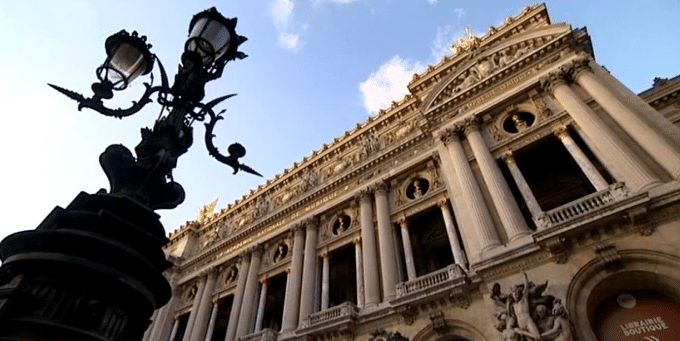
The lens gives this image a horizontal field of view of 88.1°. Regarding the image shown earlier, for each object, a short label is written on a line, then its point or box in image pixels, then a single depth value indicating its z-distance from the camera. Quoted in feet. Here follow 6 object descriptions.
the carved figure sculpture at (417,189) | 52.26
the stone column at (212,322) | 62.78
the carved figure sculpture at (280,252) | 65.12
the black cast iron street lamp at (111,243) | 8.95
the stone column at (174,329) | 73.20
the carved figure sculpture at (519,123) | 46.37
